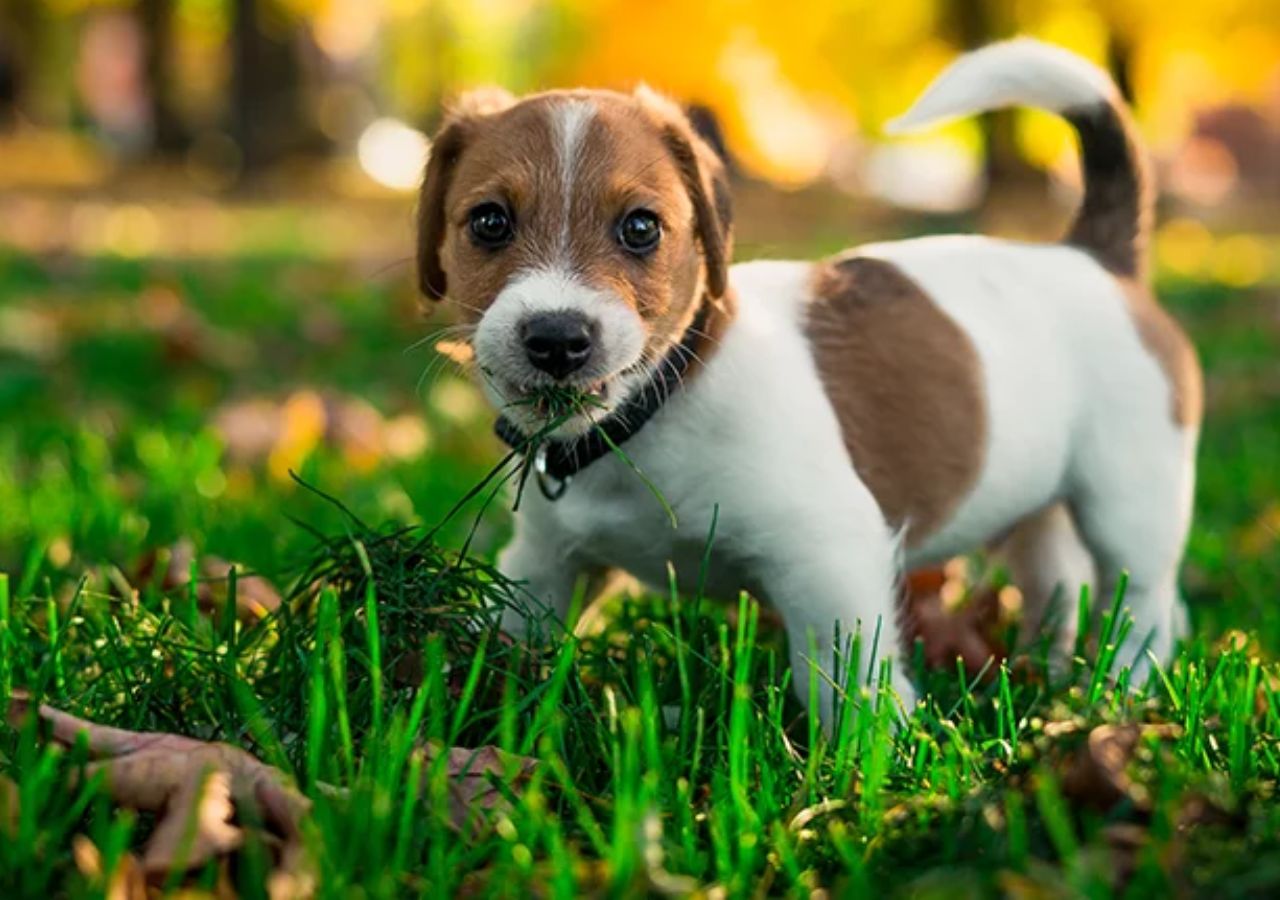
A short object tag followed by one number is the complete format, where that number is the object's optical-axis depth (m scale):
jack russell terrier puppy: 0.72
